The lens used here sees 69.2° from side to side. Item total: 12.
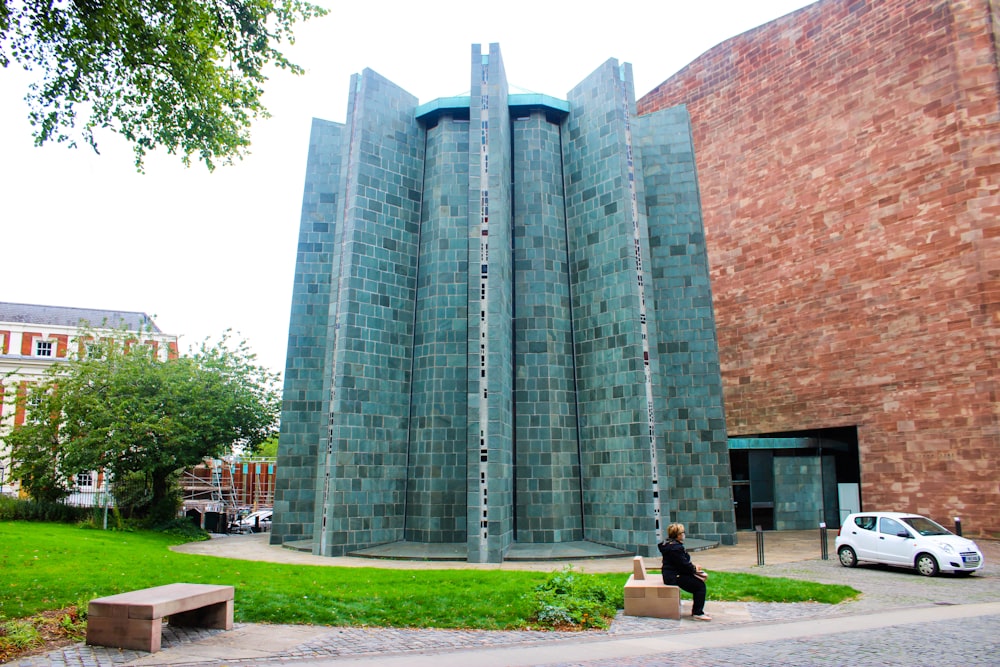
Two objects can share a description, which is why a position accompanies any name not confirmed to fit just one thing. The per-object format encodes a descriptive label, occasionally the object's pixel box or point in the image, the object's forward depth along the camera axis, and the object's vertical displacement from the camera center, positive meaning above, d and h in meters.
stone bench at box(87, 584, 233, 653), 7.84 -1.57
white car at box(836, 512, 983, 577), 15.76 -1.37
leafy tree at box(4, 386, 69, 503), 27.83 +0.63
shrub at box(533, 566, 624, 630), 9.93 -1.76
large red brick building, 24.55 +9.54
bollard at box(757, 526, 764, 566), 17.20 -1.60
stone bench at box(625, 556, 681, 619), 10.59 -1.75
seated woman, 10.57 -1.36
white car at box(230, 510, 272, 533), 41.16 -2.99
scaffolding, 43.12 -1.46
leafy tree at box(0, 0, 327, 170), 10.77 +6.38
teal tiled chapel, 20.27 +4.24
